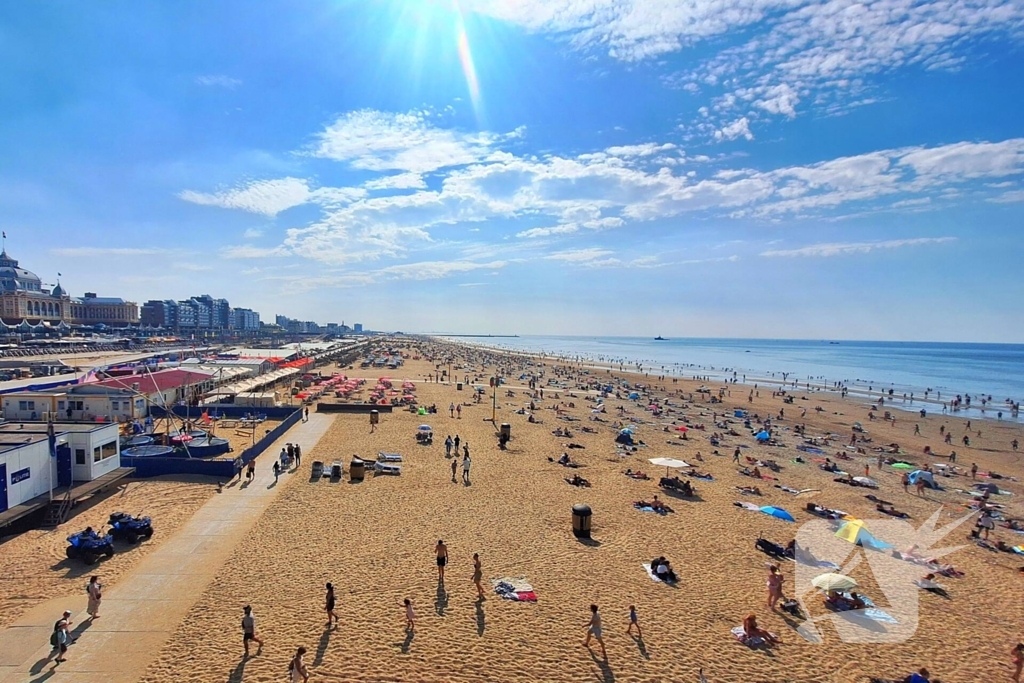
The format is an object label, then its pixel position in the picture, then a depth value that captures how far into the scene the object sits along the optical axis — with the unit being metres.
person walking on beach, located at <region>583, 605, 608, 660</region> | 9.00
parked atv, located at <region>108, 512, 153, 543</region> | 12.55
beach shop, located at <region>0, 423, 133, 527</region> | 13.55
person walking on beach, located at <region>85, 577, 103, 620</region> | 9.20
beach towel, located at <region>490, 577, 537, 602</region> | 10.79
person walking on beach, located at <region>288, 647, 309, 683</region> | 7.53
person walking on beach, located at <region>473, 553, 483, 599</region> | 10.62
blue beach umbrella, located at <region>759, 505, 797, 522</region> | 16.52
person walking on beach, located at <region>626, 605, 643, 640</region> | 9.62
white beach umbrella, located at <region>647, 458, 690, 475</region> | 20.12
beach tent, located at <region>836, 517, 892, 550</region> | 14.66
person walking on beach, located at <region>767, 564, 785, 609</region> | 10.92
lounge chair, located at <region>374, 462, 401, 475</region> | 19.69
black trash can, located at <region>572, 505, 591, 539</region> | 14.20
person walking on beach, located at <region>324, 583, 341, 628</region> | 9.44
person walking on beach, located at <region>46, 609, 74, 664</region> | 8.09
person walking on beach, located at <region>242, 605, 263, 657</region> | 8.55
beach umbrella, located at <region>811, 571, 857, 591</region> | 11.26
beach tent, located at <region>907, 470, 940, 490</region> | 21.97
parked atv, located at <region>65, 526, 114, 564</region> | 11.55
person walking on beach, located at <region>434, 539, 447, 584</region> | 11.15
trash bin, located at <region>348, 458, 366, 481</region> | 18.45
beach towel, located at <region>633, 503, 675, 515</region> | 16.59
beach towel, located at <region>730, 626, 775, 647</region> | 9.57
